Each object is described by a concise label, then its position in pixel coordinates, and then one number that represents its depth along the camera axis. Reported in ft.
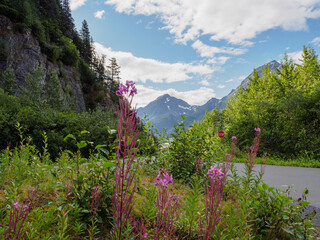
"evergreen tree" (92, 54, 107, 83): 173.99
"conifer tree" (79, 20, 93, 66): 166.91
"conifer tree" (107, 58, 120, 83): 205.36
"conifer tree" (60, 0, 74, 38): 138.24
